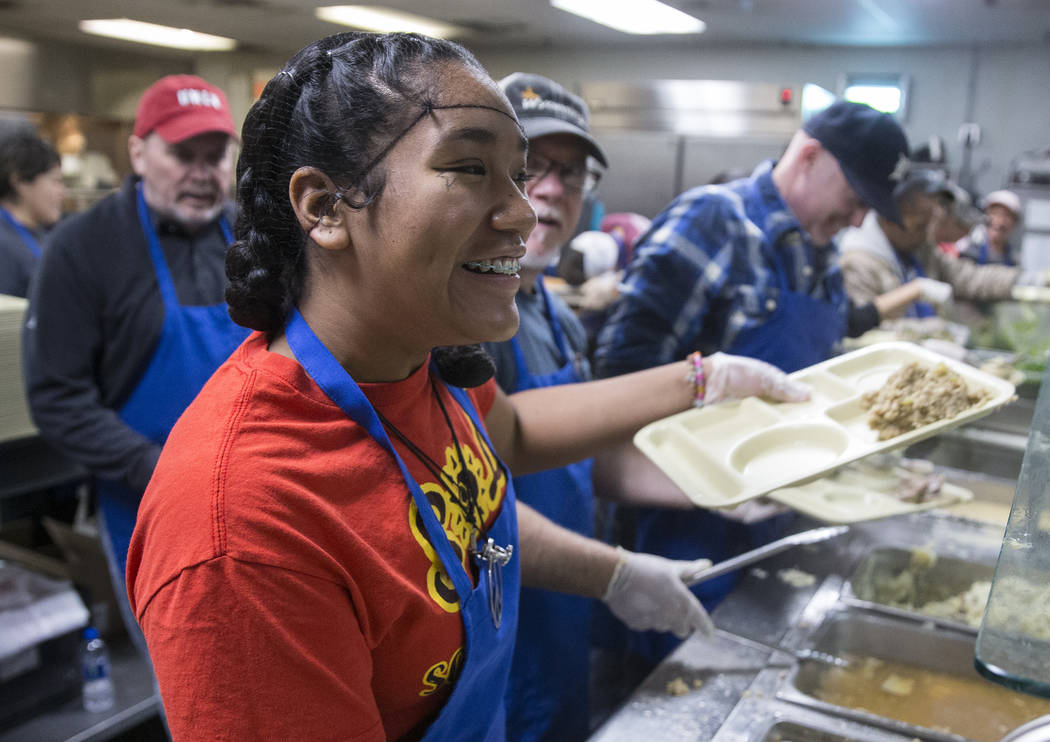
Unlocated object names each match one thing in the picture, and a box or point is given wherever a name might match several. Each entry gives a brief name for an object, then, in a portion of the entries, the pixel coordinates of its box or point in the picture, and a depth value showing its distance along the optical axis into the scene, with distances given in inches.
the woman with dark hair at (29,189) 119.7
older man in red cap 68.1
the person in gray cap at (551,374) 56.7
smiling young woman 24.9
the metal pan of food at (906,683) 53.0
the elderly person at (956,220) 164.6
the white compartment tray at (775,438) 47.8
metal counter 46.4
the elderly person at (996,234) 236.4
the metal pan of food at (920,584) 63.7
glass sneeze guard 28.2
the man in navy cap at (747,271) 69.5
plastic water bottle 87.0
